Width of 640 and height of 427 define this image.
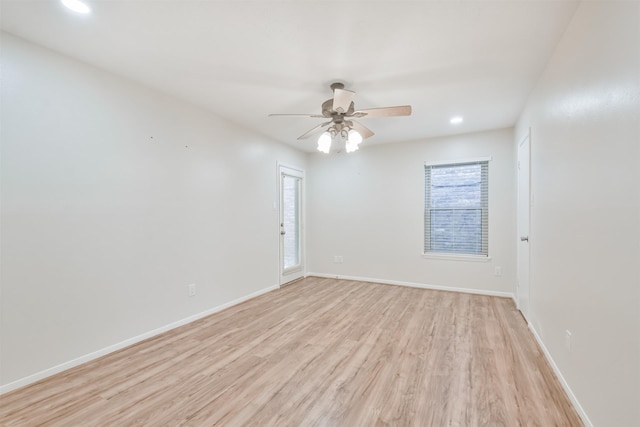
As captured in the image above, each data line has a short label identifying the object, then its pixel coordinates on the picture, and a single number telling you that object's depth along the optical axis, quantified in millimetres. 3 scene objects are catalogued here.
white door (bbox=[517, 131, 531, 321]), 3082
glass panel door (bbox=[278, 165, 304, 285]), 4965
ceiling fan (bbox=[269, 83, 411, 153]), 2507
